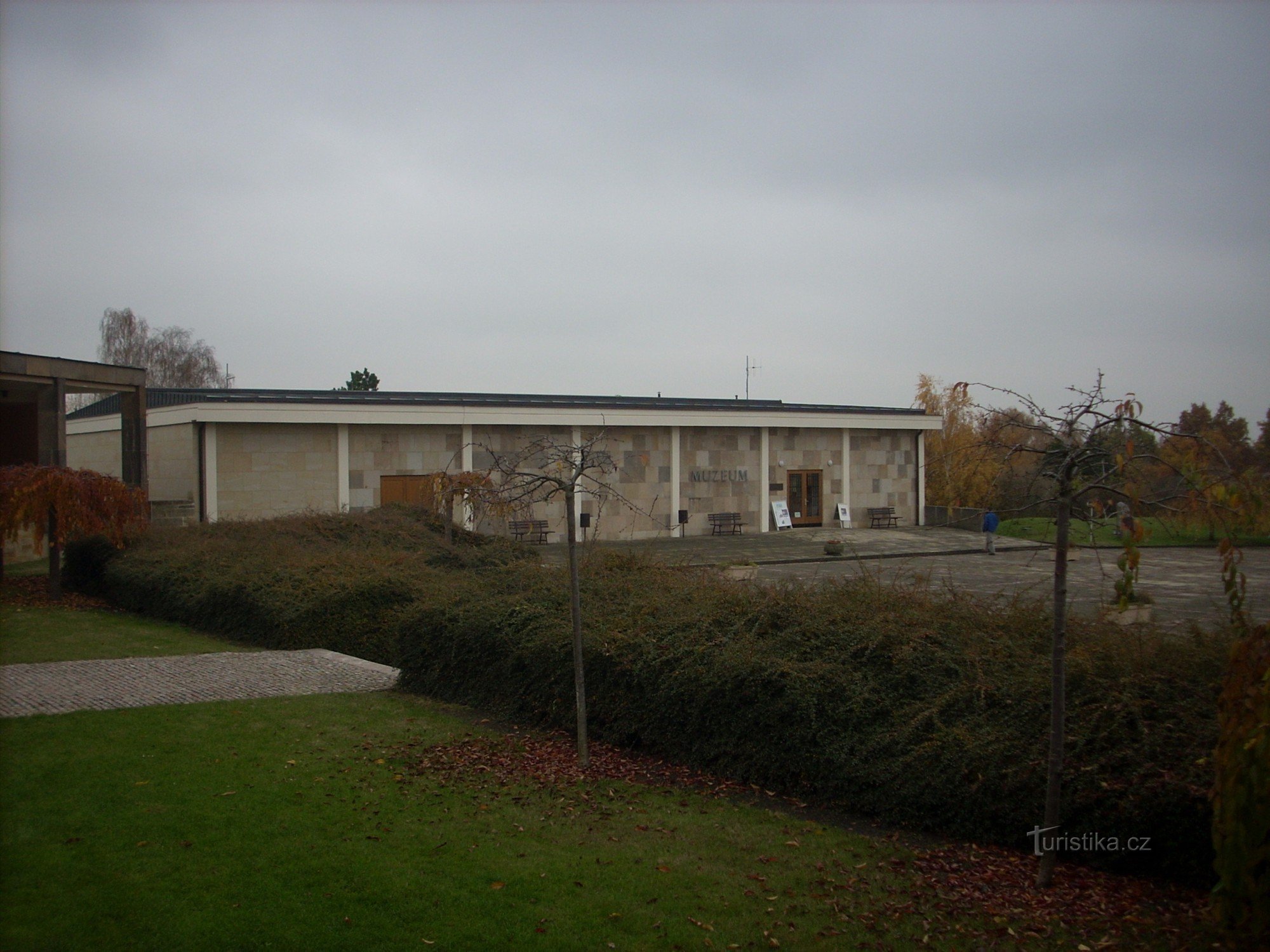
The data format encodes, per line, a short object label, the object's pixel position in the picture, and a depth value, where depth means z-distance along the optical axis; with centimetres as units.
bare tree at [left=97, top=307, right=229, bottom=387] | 5403
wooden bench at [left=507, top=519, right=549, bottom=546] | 2998
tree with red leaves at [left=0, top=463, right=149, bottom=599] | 1534
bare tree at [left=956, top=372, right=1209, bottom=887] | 502
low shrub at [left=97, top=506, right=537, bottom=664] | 1330
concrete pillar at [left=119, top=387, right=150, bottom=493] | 2080
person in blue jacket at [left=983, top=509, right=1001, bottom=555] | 2811
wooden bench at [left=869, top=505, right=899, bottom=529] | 3662
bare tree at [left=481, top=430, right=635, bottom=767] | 770
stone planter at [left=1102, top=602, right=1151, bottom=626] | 1112
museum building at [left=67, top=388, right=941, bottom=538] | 2691
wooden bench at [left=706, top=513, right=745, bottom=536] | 3319
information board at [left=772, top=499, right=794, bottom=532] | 3453
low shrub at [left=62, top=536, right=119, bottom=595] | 1745
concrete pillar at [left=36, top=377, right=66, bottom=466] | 1942
